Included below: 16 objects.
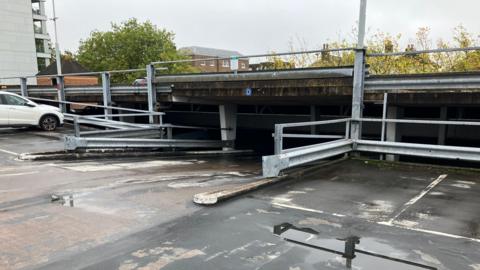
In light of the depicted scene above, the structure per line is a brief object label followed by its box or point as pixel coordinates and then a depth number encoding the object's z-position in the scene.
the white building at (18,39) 59.25
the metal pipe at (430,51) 7.93
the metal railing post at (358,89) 9.35
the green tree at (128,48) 55.78
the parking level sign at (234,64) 13.07
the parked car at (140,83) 16.75
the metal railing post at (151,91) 15.23
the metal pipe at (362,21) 8.75
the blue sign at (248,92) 12.70
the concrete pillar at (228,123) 16.62
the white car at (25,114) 15.27
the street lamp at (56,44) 23.92
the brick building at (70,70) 41.31
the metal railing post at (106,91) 17.20
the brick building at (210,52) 116.24
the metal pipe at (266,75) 10.67
